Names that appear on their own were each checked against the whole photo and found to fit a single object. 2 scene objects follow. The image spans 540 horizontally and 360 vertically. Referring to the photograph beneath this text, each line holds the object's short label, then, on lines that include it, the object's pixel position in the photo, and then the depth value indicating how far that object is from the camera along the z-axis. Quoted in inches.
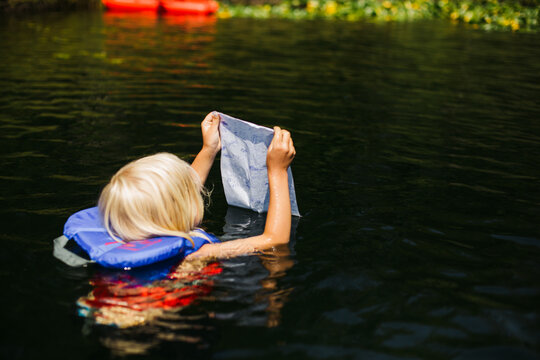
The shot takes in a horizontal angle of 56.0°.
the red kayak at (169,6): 759.1
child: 107.3
